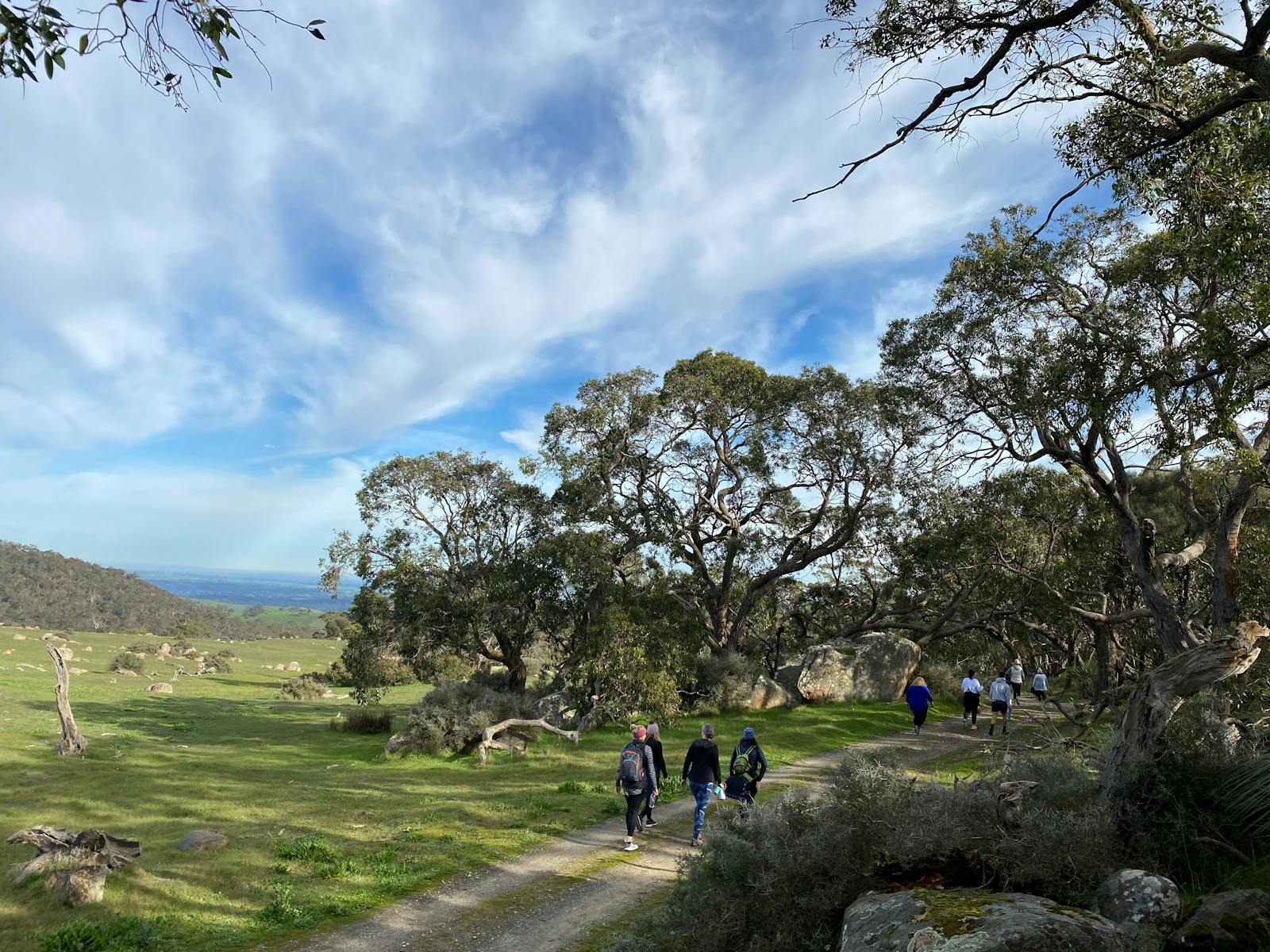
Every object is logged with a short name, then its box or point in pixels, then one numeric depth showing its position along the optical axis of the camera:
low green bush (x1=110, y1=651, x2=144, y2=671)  53.12
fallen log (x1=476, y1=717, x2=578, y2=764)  21.33
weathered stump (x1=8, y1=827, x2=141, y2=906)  9.65
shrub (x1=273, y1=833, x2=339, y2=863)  11.49
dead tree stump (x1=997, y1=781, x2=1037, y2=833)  7.14
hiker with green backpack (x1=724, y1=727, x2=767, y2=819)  12.07
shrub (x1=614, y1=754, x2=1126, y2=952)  6.54
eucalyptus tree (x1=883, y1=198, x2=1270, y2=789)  8.84
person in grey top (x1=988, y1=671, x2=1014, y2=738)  22.41
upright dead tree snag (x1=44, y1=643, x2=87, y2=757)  21.06
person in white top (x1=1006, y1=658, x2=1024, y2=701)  25.78
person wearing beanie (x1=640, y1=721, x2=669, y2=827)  13.21
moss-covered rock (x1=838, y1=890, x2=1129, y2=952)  4.80
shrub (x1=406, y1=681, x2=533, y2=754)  22.08
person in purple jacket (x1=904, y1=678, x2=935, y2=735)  24.02
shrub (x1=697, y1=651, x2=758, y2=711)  28.97
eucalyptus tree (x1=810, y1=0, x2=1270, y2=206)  6.75
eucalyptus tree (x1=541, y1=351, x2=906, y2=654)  28.77
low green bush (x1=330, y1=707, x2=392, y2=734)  28.88
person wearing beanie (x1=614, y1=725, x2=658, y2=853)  12.32
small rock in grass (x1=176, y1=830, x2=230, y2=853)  11.75
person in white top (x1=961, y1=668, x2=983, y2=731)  24.89
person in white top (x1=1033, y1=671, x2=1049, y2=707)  26.95
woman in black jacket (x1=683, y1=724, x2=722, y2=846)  12.51
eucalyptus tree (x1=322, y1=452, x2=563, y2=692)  28.95
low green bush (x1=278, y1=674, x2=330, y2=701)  46.94
